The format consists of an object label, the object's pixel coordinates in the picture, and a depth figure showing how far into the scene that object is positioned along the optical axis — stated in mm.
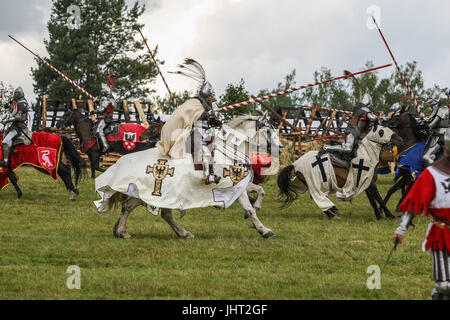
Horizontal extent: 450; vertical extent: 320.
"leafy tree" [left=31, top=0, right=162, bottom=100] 38594
